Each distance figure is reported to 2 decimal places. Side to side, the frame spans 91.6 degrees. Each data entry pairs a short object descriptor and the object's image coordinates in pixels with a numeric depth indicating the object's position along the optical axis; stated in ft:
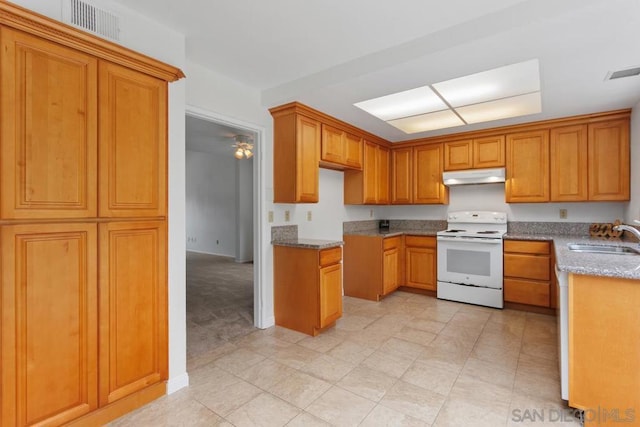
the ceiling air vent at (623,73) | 7.57
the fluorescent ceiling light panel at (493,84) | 8.00
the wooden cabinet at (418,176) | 14.84
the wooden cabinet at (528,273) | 11.60
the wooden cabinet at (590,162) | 10.93
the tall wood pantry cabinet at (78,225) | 4.74
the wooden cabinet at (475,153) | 13.19
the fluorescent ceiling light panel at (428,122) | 11.75
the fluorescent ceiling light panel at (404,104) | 9.58
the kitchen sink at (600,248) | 8.56
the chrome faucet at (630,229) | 6.89
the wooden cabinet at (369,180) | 14.05
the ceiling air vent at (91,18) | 5.51
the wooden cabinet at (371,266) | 13.34
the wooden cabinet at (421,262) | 13.97
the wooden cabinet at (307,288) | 9.73
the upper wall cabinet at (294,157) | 10.30
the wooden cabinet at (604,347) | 5.48
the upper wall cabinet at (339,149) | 11.58
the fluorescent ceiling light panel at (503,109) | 10.15
